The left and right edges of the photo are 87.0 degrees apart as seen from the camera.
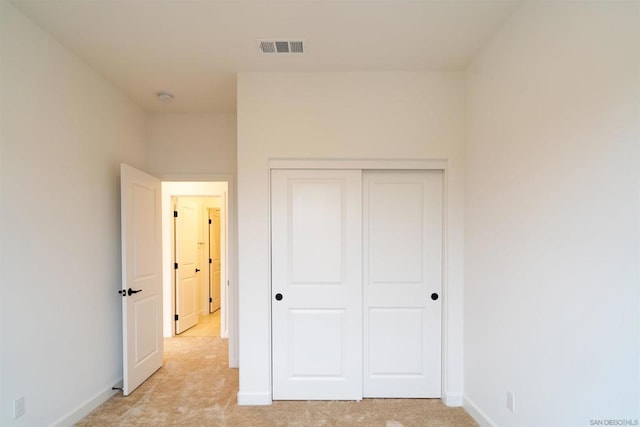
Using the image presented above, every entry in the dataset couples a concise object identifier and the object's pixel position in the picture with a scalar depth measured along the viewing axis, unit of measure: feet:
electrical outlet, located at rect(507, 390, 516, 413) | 6.88
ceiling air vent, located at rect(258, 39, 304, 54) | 7.84
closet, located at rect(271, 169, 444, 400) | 9.47
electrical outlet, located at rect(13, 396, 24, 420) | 6.62
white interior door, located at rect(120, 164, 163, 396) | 9.82
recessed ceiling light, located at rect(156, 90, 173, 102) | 10.60
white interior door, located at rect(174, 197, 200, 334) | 16.62
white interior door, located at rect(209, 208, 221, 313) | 20.72
